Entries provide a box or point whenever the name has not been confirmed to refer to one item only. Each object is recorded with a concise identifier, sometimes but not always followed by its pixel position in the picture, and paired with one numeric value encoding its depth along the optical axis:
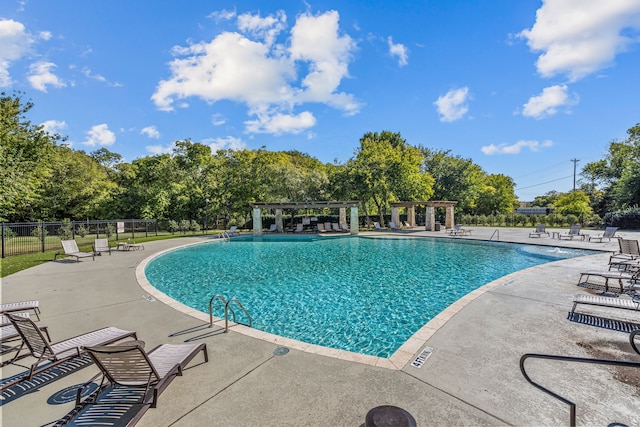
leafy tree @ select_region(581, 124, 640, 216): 27.48
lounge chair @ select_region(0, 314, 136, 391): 3.27
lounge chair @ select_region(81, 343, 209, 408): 2.57
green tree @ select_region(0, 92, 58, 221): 17.47
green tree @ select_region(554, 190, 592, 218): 29.91
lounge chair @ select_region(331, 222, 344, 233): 26.78
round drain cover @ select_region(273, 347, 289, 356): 4.00
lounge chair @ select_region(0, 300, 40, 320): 5.06
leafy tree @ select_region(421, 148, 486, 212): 34.03
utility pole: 58.94
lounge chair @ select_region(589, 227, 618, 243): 16.48
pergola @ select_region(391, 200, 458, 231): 25.28
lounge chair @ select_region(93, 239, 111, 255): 13.56
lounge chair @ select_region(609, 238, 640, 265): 9.22
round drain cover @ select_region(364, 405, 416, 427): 2.15
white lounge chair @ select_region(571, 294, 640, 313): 4.92
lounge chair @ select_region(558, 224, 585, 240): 17.14
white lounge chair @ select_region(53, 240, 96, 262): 12.41
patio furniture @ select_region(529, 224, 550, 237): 18.84
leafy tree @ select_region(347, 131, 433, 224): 27.64
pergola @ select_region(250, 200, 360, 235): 24.77
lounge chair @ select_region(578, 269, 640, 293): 6.63
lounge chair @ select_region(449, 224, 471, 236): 21.44
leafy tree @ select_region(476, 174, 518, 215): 39.44
